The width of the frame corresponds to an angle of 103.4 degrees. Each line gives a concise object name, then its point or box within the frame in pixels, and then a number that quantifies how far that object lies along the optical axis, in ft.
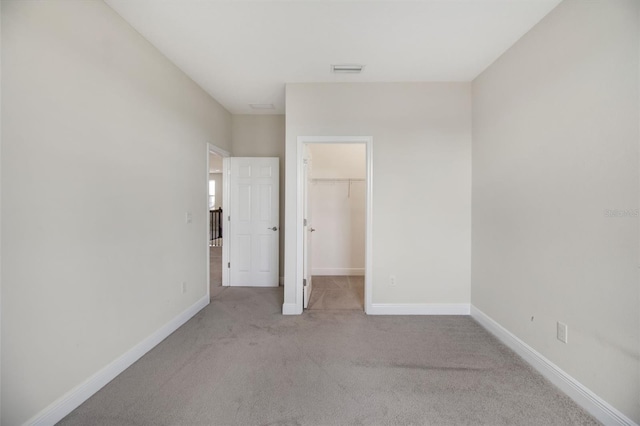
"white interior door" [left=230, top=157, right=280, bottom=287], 12.41
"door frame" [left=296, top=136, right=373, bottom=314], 9.29
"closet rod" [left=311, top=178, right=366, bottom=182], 14.51
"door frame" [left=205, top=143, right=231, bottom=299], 12.46
